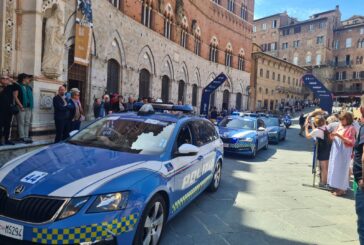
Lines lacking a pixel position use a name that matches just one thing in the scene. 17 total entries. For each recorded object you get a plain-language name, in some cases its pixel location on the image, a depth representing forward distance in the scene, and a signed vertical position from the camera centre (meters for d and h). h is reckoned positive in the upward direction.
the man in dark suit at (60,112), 8.59 -0.36
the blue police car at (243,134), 11.04 -0.94
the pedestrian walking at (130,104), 14.74 -0.04
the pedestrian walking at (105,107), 13.13 -0.22
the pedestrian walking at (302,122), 23.35 -0.74
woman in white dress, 6.81 -1.11
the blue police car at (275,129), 17.05 -1.03
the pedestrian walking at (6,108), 7.38 -0.28
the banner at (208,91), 16.81 +0.91
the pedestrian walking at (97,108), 13.17 -0.29
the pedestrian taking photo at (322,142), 7.57 -0.71
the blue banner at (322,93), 13.47 +0.92
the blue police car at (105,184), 2.84 -0.89
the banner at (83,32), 13.73 +3.16
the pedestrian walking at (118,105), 13.10 -0.12
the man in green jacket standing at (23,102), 7.92 -0.12
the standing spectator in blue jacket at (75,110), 9.22 -0.30
